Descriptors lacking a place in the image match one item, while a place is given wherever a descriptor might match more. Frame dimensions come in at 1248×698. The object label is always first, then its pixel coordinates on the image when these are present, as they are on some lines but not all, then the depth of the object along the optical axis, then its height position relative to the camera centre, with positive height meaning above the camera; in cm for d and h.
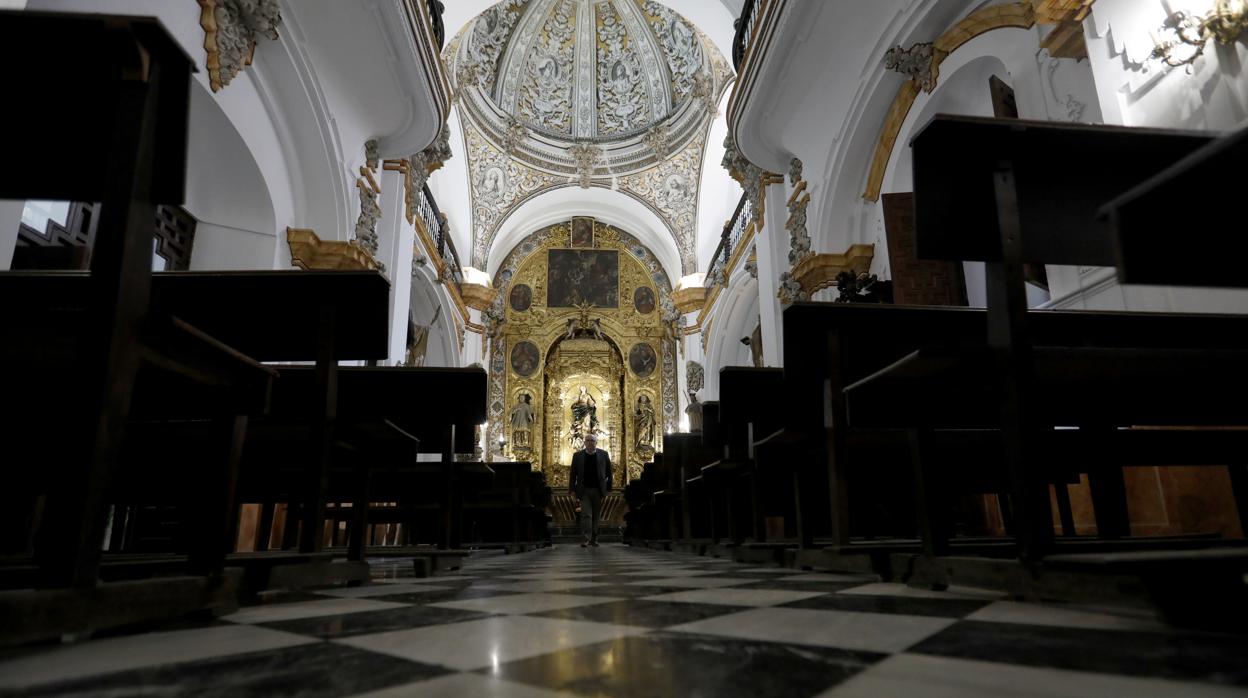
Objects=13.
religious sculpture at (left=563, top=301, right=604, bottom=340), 1554 +415
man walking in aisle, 802 +33
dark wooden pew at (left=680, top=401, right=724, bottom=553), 429 +12
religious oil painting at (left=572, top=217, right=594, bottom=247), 1552 +621
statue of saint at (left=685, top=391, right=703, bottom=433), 1279 +175
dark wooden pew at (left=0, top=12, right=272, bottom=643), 106 +34
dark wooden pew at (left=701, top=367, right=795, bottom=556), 334 +42
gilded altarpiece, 1502 +350
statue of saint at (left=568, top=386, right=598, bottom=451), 1507 +195
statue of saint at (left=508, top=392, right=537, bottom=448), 1466 +177
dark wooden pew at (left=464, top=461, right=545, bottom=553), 617 -3
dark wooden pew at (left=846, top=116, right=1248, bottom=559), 139 +44
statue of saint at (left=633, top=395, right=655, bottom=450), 1493 +183
